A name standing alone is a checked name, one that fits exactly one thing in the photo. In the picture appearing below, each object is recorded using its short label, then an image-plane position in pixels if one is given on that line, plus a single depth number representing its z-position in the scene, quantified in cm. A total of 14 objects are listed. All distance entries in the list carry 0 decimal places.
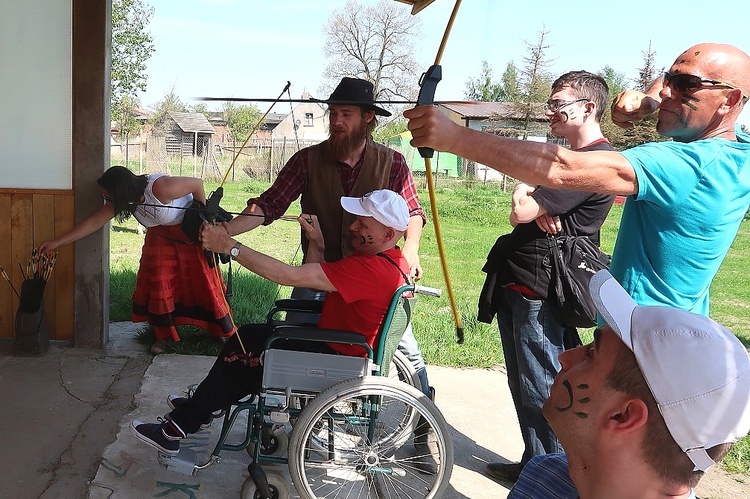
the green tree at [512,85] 1764
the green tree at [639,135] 1697
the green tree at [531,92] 1542
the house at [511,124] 1672
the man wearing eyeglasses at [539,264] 241
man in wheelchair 233
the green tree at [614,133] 1680
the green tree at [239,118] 2327
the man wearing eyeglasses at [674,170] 151
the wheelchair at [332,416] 231
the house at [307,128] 3181
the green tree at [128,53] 1703
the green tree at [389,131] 1940
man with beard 304
